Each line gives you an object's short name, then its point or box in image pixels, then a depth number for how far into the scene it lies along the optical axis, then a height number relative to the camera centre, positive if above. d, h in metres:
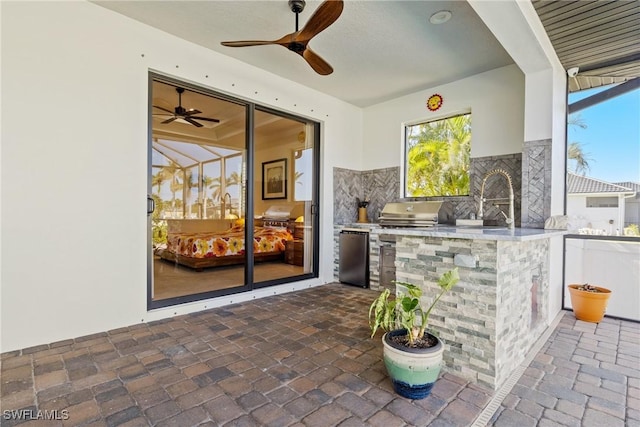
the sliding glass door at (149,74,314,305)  3.79 +0.26
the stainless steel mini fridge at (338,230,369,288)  4.30 -0.68
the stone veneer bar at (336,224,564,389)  1.85 -0.52
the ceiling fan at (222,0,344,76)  2.09 +1.40
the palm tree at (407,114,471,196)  4.07 +0.78
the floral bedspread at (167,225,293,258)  4.91 -0.54
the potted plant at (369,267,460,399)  1.68 -0.79
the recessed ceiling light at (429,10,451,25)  2.64 +1.74
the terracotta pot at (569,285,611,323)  2.92 -0.88
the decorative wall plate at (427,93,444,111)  4.22 +1.56
